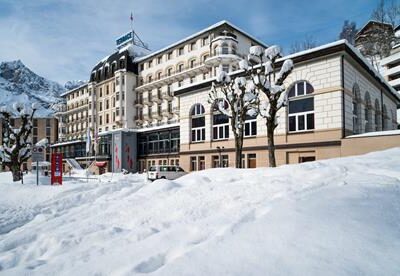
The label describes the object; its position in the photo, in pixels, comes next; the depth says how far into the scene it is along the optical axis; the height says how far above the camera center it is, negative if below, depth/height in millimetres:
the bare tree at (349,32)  70938 +29087
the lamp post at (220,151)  27397 -859
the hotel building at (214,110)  21203 +3836
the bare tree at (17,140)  22953 +390
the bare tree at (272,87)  15453 +3052
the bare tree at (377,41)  56659 +21687
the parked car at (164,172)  23188 -2521
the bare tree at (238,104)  18750 +2733
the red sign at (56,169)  18047 -1646
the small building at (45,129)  89438 +5025
